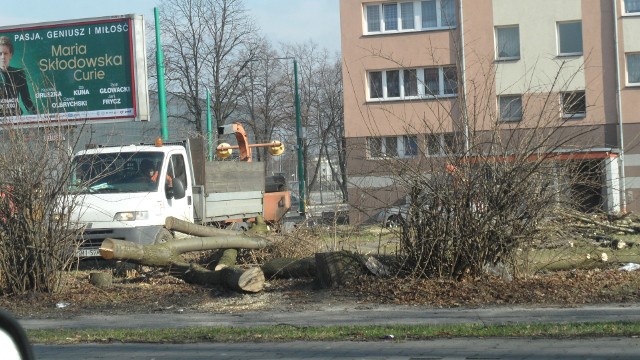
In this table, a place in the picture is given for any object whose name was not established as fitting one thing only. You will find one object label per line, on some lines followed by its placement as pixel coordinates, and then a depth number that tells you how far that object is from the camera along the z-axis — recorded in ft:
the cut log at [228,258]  48.71
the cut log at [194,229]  53.01
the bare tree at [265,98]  170.91
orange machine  71.72
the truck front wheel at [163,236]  51.99
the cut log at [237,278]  41.86
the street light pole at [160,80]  81.58
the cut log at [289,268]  45.06
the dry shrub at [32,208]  42.83
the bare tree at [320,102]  185.68
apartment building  122.83
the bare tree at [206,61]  164.04
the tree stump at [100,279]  46.34
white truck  51.13
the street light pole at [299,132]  118.42
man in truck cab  54.13
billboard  77.82
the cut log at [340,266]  41.96
